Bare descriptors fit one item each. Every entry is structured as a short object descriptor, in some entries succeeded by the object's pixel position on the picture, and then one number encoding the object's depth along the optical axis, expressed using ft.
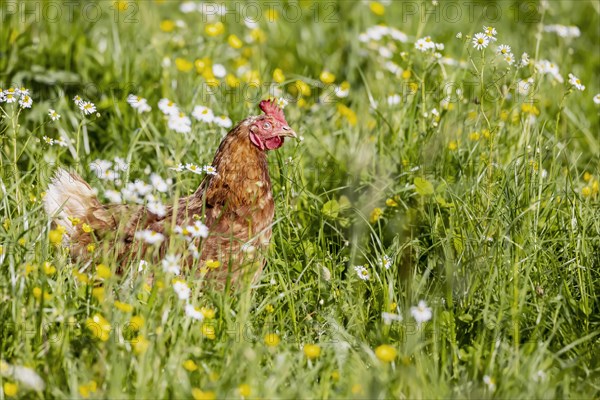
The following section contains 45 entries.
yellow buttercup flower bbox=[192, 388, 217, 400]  16.60
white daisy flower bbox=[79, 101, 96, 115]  23.45
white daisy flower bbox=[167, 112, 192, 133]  22.34
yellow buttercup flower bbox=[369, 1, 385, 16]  39.63
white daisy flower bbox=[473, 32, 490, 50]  23.34
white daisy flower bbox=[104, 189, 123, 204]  19.94
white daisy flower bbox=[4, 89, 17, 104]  22.71
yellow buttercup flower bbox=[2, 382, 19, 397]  16.72
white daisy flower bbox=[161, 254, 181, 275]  18.15
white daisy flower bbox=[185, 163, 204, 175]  22.85
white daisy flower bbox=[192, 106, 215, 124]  25.54
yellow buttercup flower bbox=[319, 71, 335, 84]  30.91
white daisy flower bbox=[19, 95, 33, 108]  23.08
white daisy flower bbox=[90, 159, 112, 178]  24.24
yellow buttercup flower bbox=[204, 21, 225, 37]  33.17
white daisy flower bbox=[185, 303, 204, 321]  18.58
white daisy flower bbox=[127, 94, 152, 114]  25.88
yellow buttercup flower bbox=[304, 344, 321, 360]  17.86
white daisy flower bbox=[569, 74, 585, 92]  24.16
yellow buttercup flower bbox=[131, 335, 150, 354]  17.06
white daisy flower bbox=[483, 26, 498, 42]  23.75
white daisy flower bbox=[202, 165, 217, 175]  22.68
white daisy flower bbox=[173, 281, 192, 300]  18.83
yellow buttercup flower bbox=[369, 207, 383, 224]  25.77
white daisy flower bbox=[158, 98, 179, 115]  24.57
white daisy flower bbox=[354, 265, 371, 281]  22.27
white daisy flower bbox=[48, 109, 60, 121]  23.51
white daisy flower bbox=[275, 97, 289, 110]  26.96
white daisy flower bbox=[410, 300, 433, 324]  18.74
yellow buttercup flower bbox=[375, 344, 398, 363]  17.42
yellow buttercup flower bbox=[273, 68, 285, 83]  29.45
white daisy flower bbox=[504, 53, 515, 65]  24.59
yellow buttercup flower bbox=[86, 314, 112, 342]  18.33
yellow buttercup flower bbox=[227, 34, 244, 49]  33.56
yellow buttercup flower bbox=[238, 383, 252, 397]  16.53
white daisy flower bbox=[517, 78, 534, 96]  25.51
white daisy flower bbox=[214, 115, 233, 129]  26.71
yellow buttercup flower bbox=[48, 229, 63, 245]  19.63
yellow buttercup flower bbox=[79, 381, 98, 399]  16.55
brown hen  23.07
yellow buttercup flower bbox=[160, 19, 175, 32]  37.01
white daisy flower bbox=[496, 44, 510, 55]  24.47
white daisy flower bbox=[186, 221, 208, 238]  19.67
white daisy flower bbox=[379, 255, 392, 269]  22.36
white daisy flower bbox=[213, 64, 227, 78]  29.94
